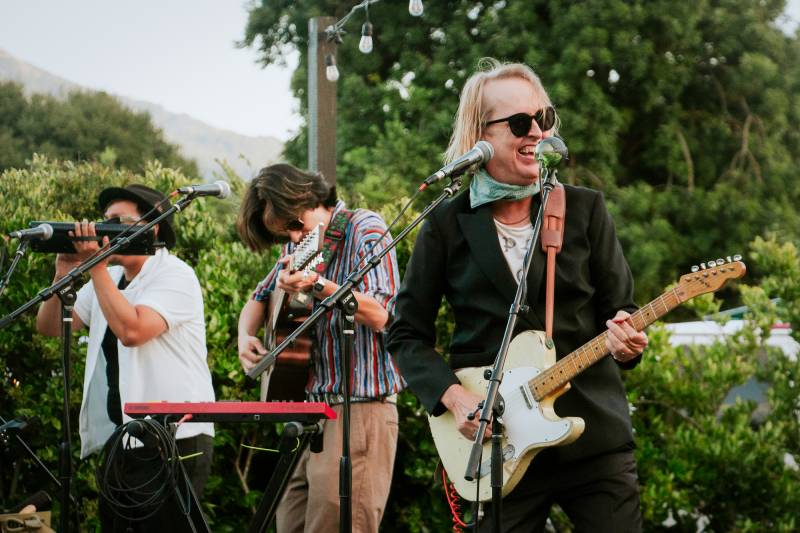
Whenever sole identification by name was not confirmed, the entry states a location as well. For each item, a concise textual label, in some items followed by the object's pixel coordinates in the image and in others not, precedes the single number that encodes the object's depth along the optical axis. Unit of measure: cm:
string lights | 821
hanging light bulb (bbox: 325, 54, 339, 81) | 817
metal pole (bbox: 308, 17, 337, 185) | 787
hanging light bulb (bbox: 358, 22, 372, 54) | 843
